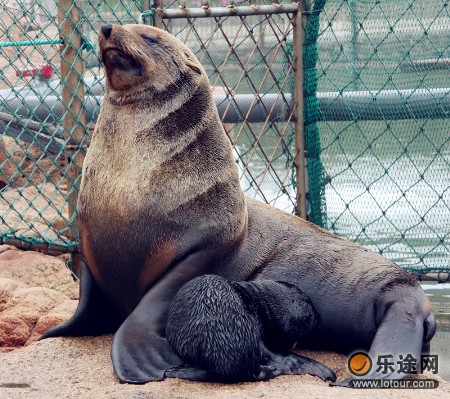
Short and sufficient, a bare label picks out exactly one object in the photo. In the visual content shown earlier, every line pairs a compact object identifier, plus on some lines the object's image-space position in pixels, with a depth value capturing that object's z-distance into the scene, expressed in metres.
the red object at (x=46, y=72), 14.15
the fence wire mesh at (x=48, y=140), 11.16
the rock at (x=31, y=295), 9.14
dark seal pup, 7.21
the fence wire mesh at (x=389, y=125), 12.07
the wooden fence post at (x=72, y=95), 11.16
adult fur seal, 8.05
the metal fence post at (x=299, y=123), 12.39
